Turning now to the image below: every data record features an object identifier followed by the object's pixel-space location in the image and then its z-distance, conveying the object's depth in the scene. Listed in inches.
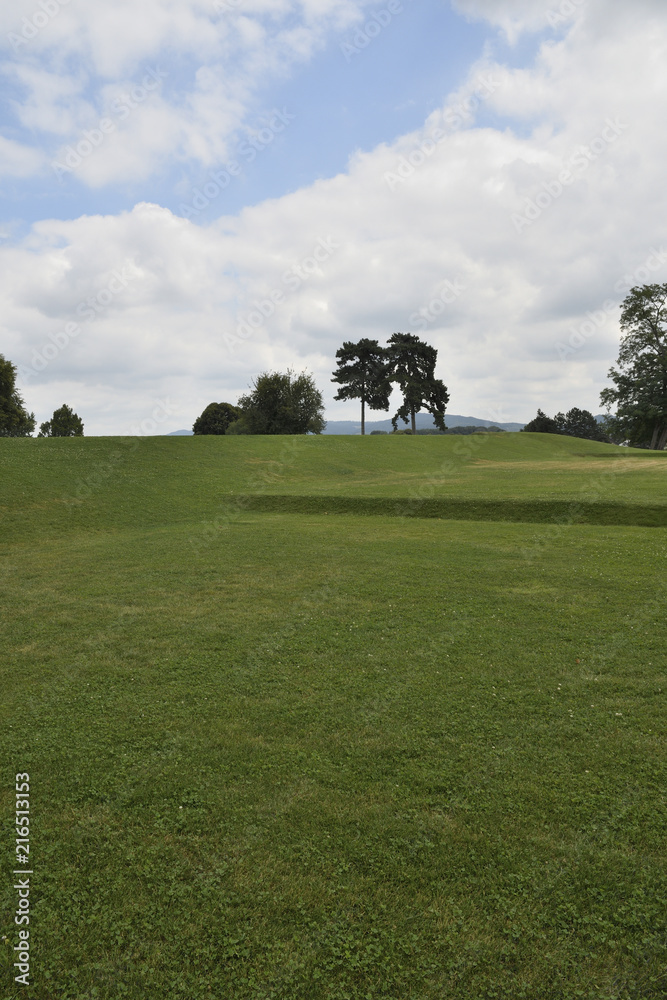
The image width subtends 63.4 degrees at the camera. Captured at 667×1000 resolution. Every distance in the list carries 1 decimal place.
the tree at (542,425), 4178.2
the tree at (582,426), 5118.1
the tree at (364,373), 3014.3
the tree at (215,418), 3890.3
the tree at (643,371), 2347.4
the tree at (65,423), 3868.1
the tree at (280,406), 2716.5
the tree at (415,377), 2930.6
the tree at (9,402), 2266.2
